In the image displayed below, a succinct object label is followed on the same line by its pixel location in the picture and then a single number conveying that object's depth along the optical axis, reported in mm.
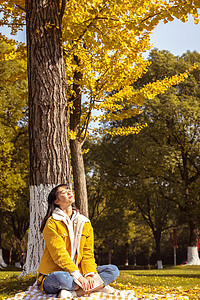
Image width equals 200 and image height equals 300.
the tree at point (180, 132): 18355
